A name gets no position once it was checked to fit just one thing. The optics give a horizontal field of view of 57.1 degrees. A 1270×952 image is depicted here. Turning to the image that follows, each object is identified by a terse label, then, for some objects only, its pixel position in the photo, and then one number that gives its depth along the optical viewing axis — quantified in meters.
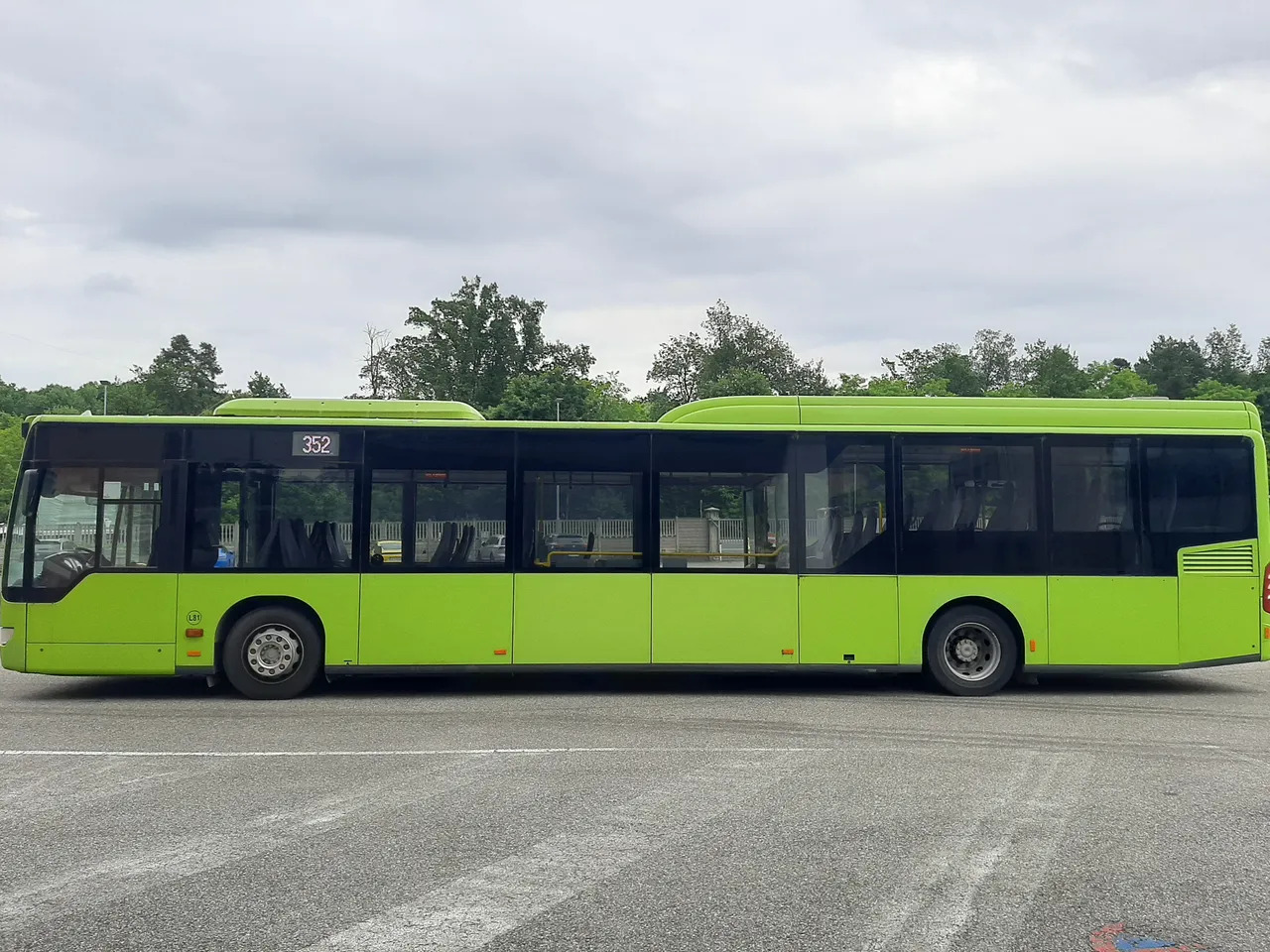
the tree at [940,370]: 106.69
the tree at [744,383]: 81.50
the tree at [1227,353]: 131.88
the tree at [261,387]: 92.29
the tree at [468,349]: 81.12
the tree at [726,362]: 93.00
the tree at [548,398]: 61.78
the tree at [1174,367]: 121.78
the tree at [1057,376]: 100.62
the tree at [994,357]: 125.25
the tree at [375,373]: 76.56
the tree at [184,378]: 103.75
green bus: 11.38
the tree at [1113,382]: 105.94
